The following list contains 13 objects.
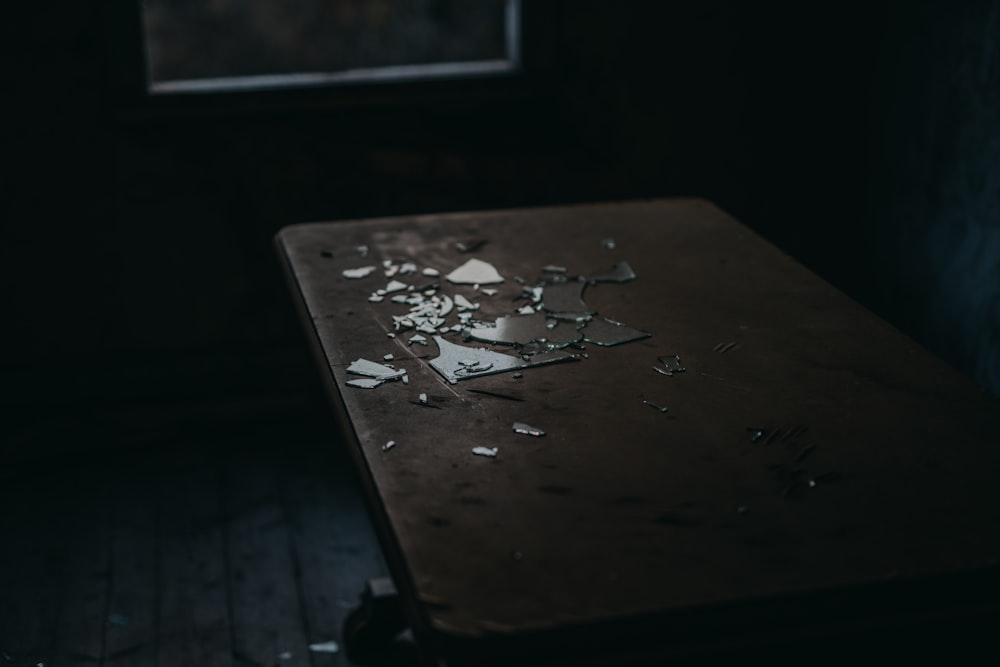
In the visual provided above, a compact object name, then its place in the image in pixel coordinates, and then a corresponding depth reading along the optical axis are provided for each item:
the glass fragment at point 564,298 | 1.74
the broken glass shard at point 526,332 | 1.62
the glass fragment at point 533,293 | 1.79
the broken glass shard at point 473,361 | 1.51
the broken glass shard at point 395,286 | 1.82
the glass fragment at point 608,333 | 1.62
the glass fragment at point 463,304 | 1.75
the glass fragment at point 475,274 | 1.86
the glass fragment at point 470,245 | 2.04
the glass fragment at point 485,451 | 1.29
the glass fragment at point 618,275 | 1.88
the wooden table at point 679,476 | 1.04
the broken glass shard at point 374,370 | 1.49
